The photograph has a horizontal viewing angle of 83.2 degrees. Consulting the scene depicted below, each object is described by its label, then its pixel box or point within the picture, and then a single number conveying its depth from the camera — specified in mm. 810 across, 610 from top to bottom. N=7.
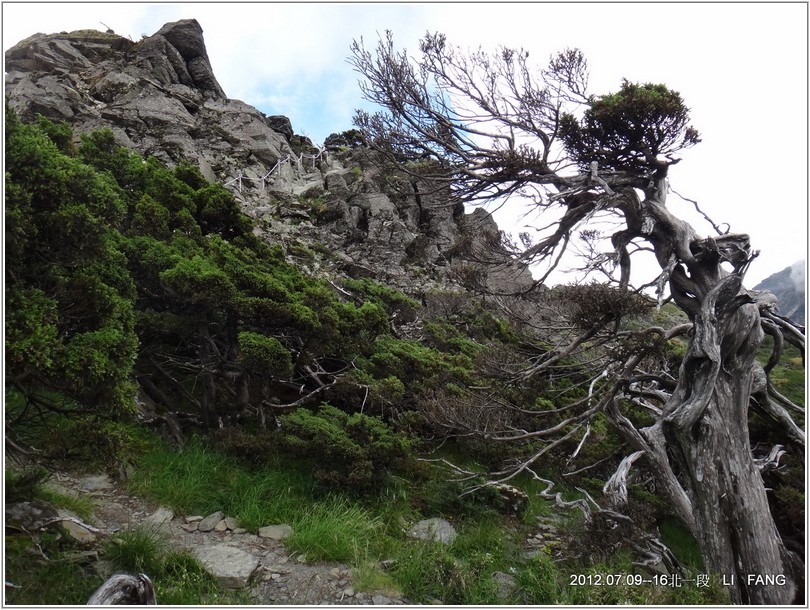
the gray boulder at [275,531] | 4965
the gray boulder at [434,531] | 5410
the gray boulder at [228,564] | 4059
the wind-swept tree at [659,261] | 4574
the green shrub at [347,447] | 5684
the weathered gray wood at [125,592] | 3236
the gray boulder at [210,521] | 5000
